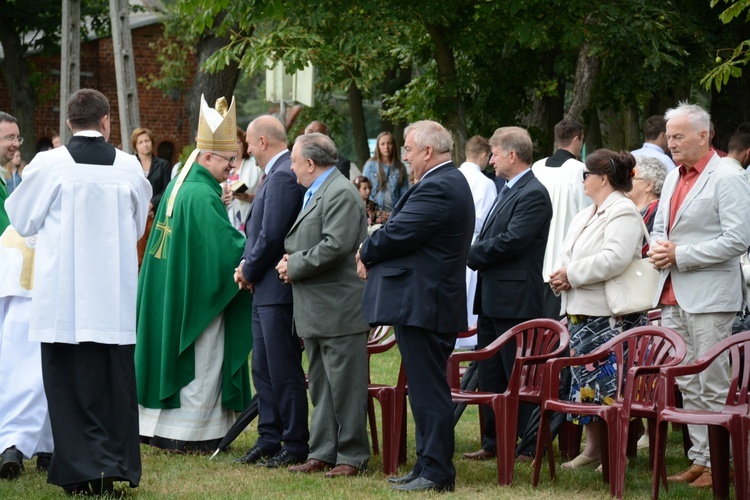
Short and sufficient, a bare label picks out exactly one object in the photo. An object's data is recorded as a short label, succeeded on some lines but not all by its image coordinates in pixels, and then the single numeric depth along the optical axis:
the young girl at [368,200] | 25.83
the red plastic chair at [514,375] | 12.51
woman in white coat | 12.81
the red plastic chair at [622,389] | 11.60
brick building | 62.89
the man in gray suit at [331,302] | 13.04
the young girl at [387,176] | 25.68
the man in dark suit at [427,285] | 11.91
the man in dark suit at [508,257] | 13.90
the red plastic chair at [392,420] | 13.23
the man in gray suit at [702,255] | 12.15
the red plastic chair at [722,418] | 10.72
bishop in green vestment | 14.74
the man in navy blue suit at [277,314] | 13.85
